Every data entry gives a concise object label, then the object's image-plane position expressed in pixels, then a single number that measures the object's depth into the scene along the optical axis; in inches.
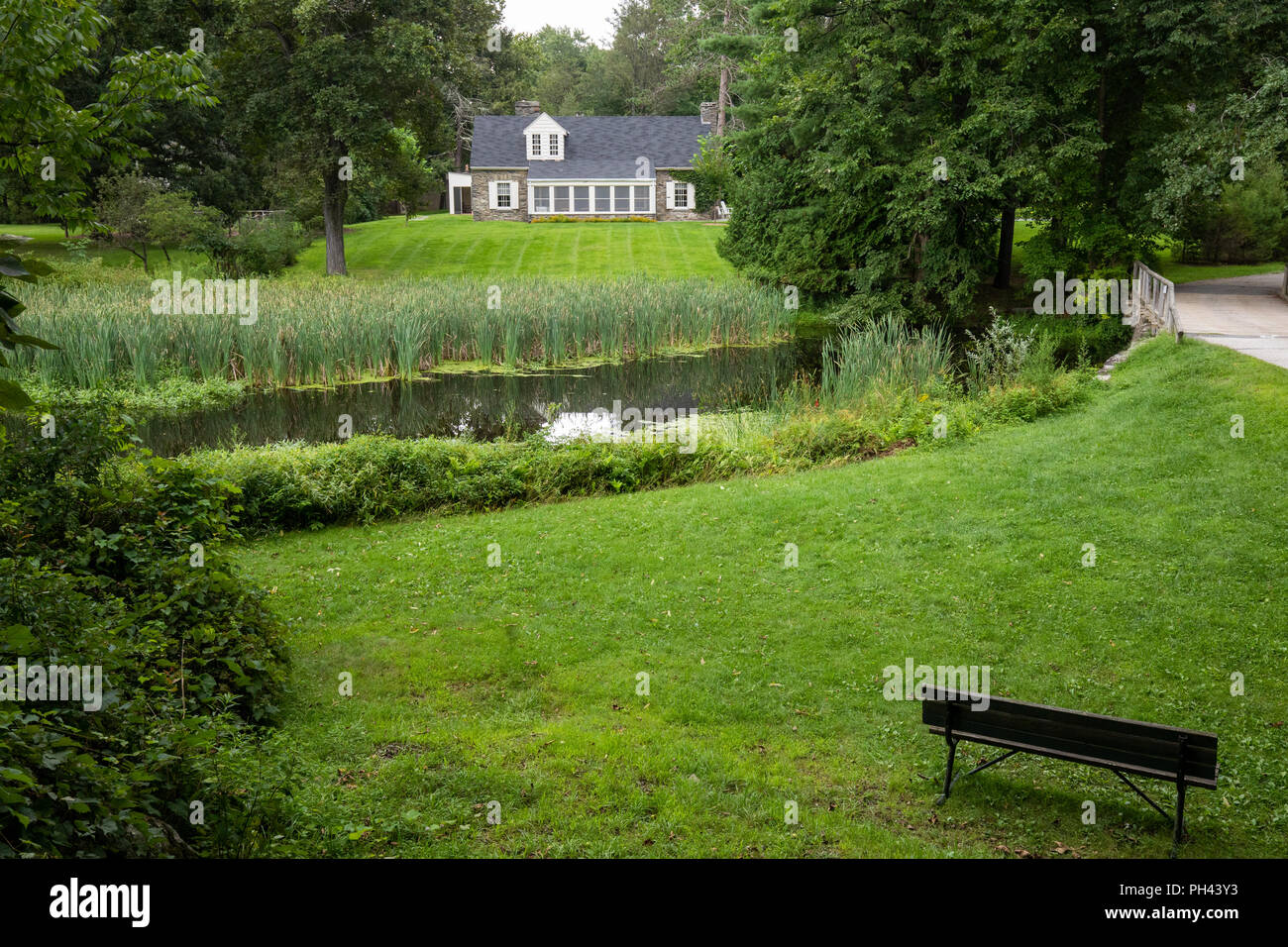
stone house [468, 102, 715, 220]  1971.0
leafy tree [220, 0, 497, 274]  1189.1
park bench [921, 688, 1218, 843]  204.4
